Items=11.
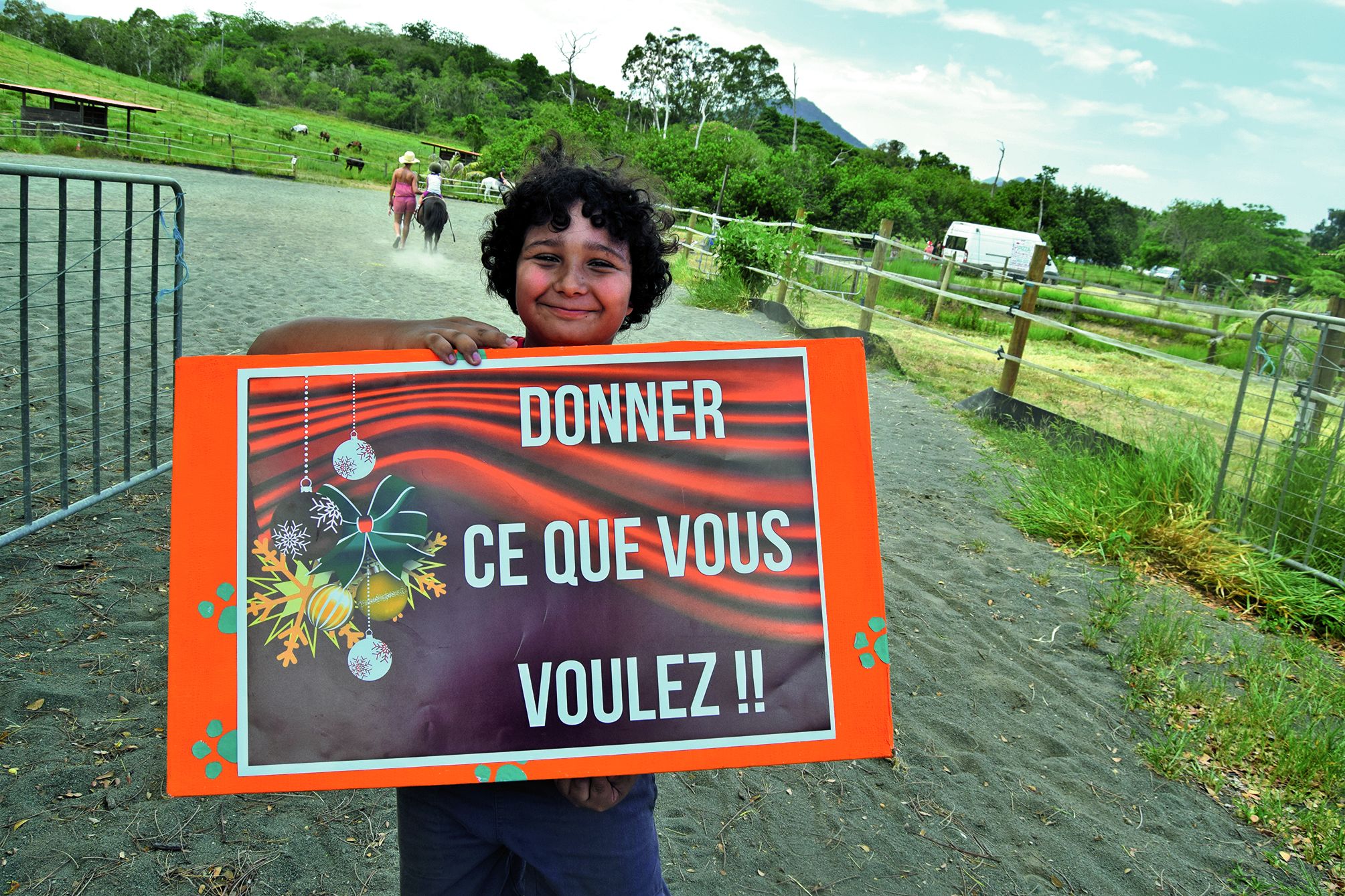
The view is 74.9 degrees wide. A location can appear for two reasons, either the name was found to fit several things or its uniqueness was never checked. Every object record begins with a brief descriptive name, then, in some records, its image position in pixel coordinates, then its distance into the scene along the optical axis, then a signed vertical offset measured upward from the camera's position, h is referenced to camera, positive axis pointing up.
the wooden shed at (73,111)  26.27 +1.58
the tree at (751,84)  87.38 +16.72
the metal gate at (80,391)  3.57 -1.30
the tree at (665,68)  85.69 +16.75
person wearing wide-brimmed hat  15.27 +0.17
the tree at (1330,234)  107.27 +12.84
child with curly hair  1.28 -0.22
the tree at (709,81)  86.69 +16.07
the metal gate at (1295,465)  4.63 -0.74
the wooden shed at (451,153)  52.19 +3.57
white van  35.03 +1.71
